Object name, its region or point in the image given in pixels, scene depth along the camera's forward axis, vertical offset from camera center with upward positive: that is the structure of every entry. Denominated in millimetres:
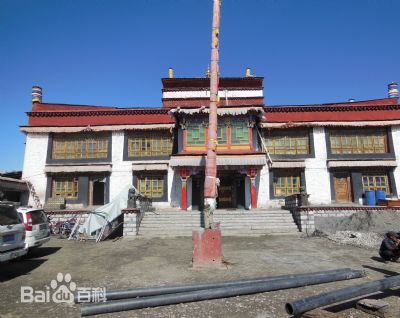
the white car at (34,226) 9109 -885
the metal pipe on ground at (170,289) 5320 -1686
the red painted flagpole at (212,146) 9266 +1783
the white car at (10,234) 6891 -868
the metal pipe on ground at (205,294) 4828 -1723
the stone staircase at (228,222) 14250 -1206
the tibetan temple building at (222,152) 19125 +3252
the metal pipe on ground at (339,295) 4293 -1538
